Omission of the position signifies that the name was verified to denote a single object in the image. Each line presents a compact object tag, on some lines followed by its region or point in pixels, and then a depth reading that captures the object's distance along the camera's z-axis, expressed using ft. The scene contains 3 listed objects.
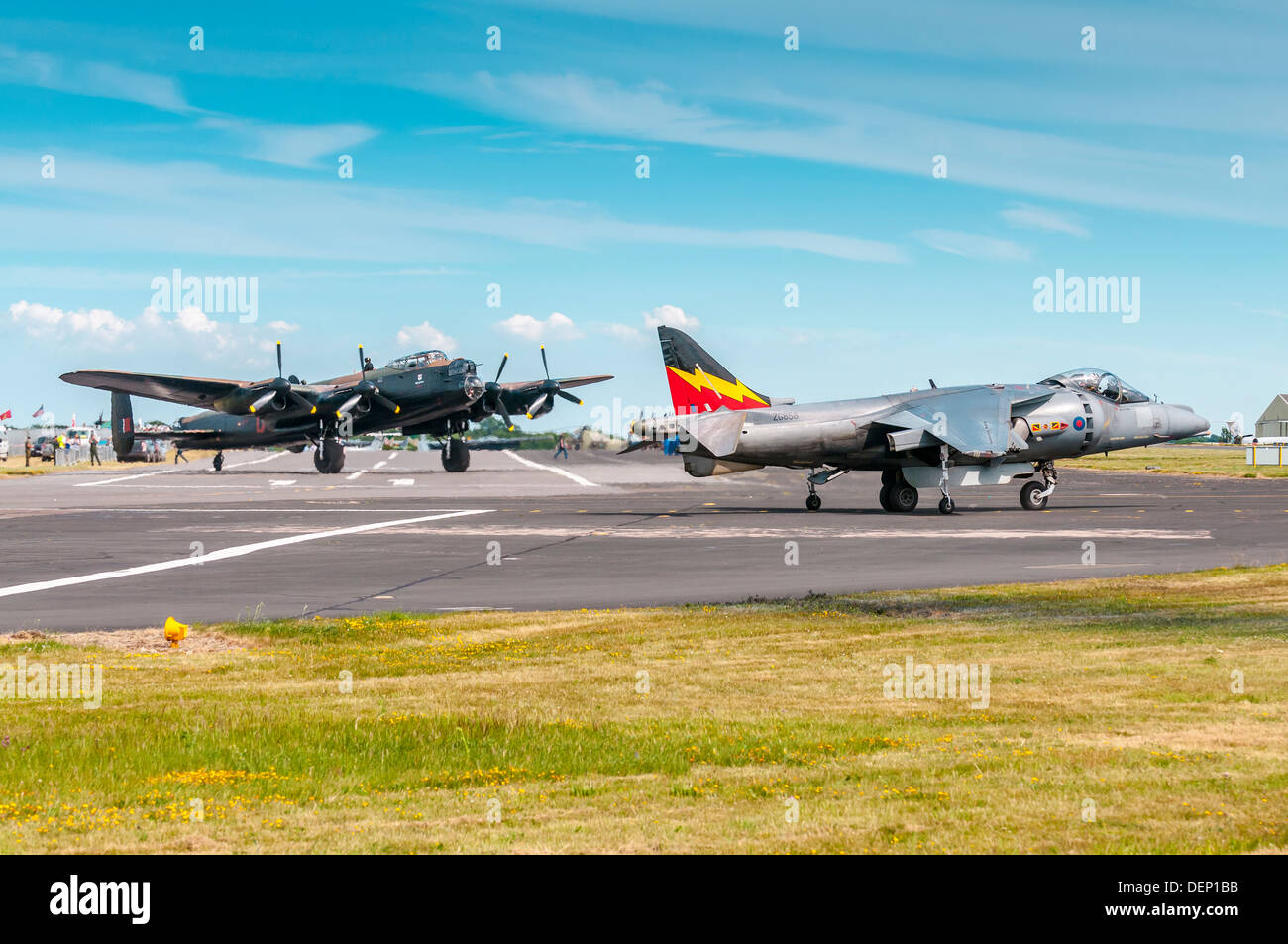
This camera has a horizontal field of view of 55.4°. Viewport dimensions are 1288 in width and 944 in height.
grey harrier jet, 119.03
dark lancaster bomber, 213.05
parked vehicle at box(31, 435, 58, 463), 433.89
